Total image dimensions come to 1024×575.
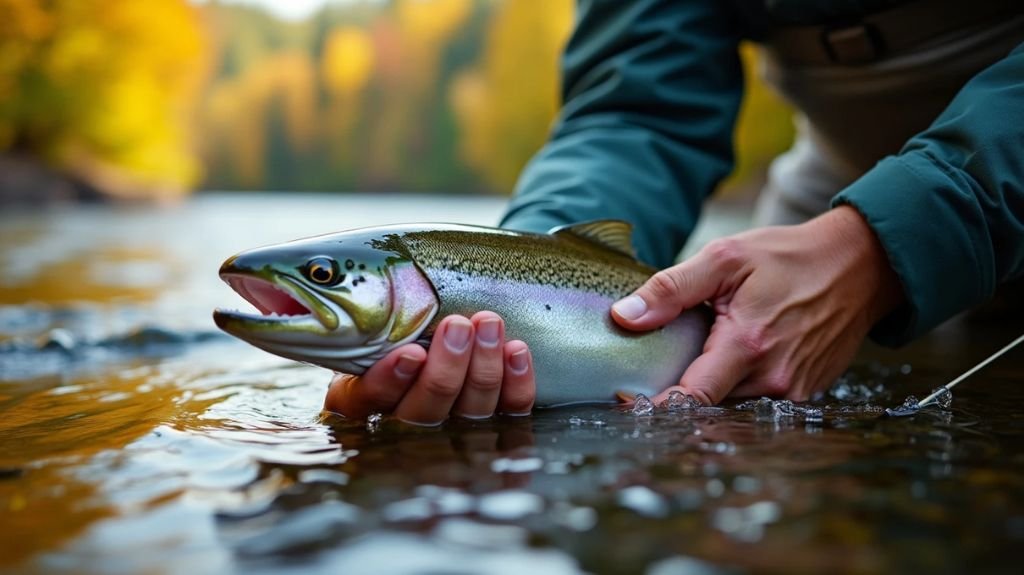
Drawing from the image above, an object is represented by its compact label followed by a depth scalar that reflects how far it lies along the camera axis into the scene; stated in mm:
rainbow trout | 459
